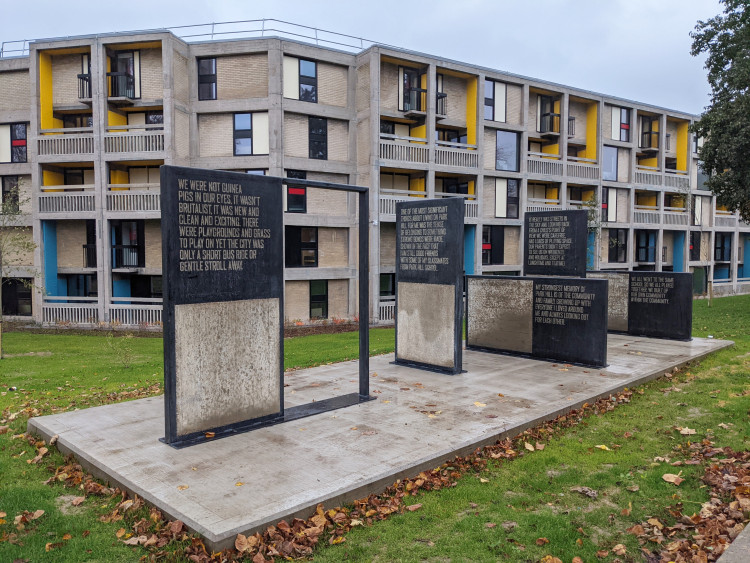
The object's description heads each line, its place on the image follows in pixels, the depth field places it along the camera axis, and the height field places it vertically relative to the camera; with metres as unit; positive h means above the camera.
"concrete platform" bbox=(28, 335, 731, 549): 5.75 -2.42
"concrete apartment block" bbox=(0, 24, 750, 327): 27.25 +5.60
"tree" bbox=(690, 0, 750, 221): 22.05 +6.06
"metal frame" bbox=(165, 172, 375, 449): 7.90 -2.16
